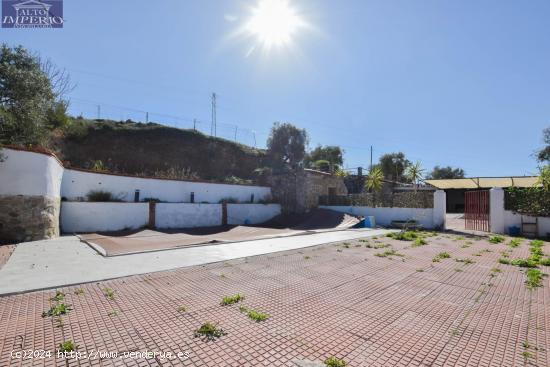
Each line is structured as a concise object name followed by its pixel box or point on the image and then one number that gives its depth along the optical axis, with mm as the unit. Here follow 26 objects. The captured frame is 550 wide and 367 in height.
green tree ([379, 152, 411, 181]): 40094
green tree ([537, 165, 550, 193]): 11578
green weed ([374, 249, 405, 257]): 7505
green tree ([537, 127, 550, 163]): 24062
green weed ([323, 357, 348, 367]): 2490
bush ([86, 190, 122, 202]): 11922
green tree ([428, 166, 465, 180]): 59250
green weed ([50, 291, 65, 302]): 3918
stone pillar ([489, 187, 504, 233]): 12805
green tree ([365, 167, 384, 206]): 22356
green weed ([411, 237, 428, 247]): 9231
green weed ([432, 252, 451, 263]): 7016
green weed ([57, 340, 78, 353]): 2646
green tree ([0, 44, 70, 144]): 9578
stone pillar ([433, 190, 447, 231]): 14164
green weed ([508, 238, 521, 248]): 9422
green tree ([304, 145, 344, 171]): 46188
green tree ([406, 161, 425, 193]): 28000
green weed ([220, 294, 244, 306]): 3952
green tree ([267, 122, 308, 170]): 26703
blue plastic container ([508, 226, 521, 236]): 12336
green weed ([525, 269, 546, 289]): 4980
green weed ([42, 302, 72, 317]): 3434
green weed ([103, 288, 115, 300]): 4090
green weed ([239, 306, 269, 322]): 3471
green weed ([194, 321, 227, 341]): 3012
